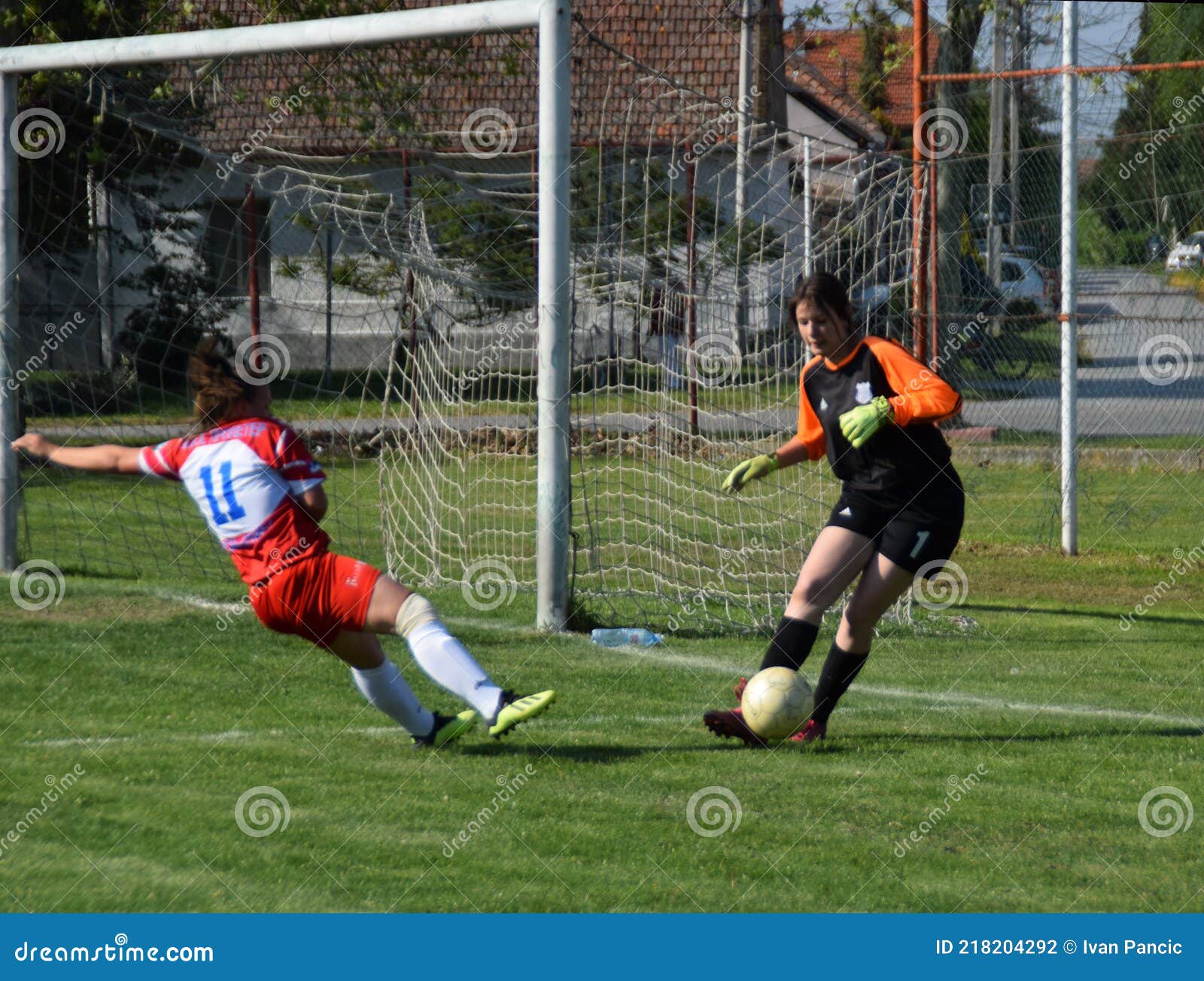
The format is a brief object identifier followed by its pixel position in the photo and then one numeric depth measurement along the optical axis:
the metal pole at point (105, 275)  14.25
